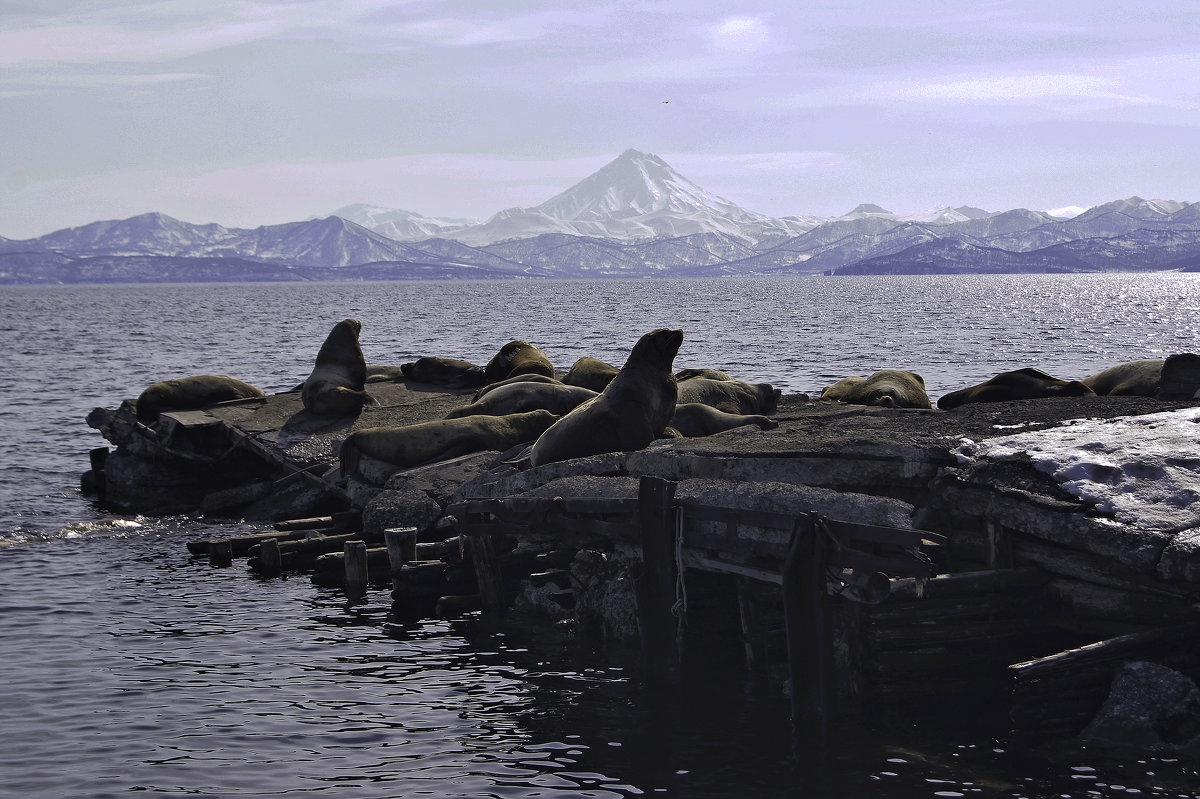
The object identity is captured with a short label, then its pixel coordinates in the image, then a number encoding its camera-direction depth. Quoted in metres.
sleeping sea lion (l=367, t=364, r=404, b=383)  24.83
